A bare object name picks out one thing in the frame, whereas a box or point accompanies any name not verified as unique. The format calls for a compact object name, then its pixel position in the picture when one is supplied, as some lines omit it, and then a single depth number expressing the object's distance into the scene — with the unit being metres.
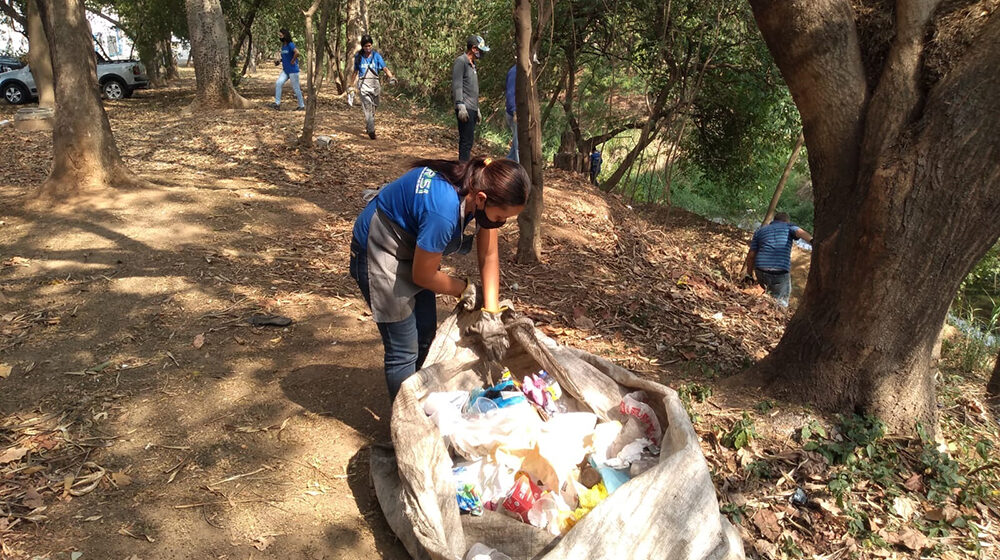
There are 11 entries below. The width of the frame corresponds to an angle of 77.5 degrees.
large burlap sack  2.09
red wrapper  2.37
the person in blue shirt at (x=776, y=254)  7.02
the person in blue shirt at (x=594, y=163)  12.35
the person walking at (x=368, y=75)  9.72
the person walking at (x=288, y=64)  12.31
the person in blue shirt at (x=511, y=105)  7.46
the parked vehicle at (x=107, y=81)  15.49
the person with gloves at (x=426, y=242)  2.44
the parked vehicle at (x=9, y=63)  19.61
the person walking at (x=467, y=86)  7.27
